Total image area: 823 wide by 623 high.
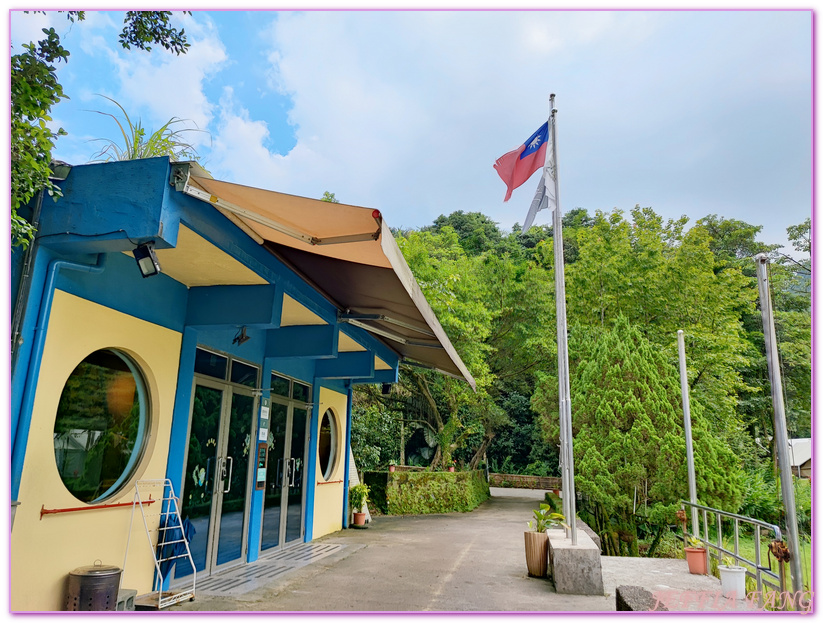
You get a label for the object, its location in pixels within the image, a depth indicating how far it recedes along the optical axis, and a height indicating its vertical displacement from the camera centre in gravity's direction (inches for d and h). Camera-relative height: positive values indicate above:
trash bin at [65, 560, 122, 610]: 142.3 -46.0
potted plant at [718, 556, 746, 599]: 205.5 -56.0
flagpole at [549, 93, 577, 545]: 227.4 +12.6
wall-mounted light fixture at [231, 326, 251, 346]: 220.2 +31.1
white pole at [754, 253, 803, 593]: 134.3 +3.1
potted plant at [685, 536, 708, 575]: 266.2 -62.4
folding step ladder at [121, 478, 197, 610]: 176.4 -38.3
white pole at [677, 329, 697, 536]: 314.0 -0.3
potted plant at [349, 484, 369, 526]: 413.4 -59.9
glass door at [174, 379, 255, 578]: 211.8 -24.4
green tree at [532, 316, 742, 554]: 438.3 -10.4
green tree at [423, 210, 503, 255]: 1137.4 +448.0
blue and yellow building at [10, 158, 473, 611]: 130.5 +23.6
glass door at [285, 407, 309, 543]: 303.6 -32.9
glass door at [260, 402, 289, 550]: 276.1 -30.1
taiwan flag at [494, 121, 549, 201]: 277.4 +136.8
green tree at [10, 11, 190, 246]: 116.0 +62.2
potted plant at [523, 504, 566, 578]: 239.6 -55.1
